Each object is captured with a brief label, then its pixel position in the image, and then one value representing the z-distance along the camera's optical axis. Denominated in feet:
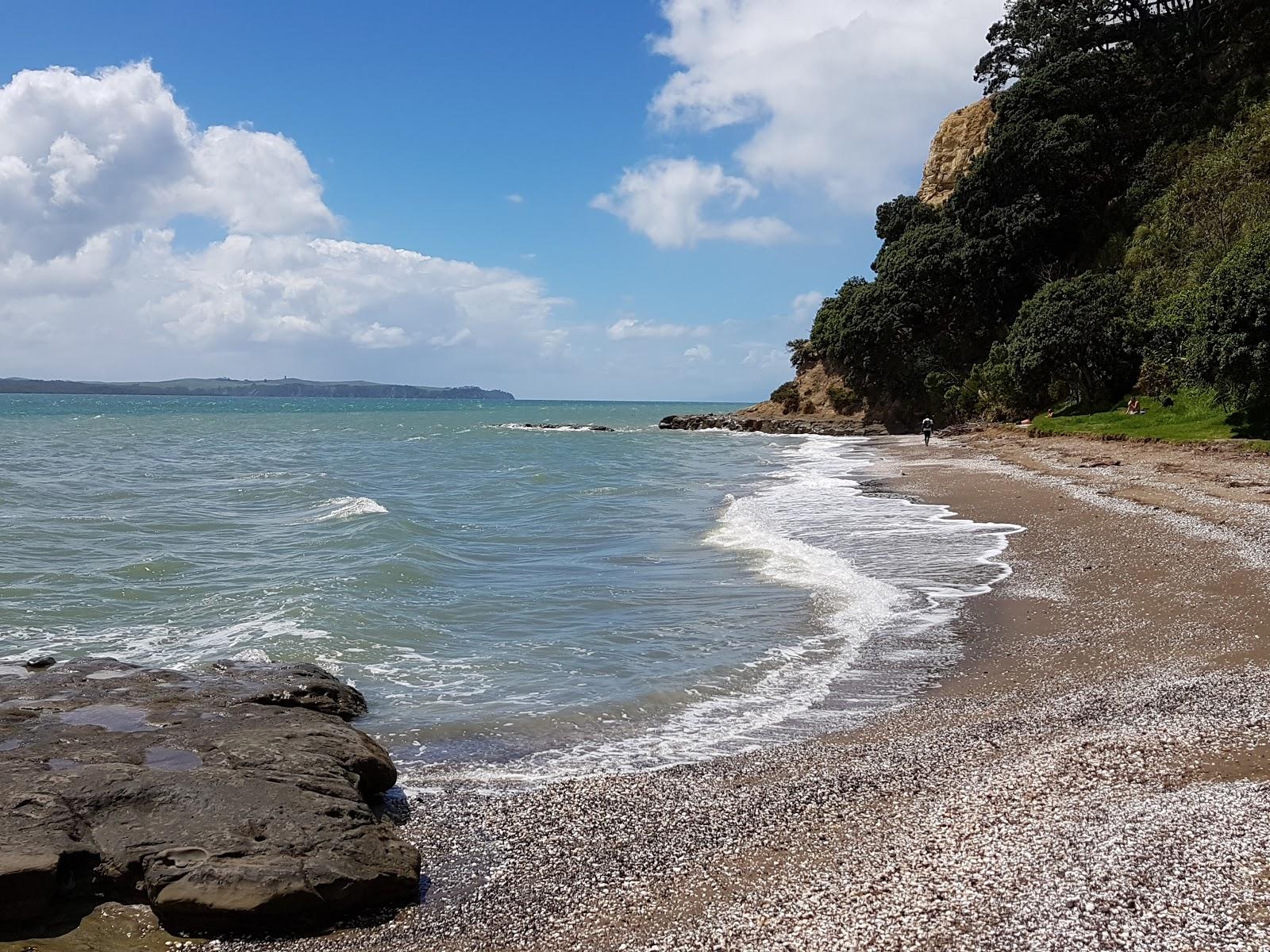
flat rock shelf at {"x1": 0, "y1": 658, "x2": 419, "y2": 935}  17.93
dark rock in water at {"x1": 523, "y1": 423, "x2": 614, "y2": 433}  312.11
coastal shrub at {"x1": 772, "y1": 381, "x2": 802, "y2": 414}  281.33
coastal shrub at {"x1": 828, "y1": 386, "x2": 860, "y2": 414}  255.91
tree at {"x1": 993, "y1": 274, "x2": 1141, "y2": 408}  151.12
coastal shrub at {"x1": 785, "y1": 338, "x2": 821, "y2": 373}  282.15
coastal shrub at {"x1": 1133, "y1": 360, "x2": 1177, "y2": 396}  137.69
